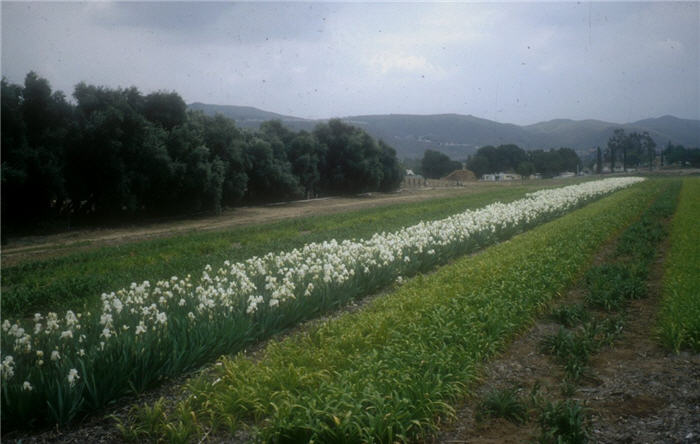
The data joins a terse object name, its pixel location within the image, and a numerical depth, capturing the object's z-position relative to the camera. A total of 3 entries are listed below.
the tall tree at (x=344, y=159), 49.84
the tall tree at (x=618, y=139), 152.25
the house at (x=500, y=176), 124.88
